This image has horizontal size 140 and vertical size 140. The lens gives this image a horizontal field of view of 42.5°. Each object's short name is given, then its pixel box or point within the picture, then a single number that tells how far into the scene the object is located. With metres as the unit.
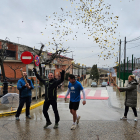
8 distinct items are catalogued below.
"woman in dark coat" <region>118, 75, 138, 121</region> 5.91
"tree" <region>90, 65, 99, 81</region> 78.81
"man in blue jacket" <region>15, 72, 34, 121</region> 6.21
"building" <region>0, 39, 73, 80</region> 29.99
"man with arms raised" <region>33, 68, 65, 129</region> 5.29
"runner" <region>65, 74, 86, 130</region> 5.26
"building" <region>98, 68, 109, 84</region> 95.39
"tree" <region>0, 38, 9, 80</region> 20.66
